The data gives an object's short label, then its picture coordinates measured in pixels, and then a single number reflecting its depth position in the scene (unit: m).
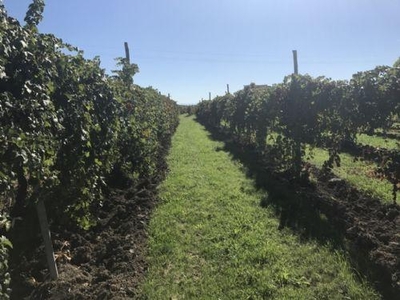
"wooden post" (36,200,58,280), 4.57
